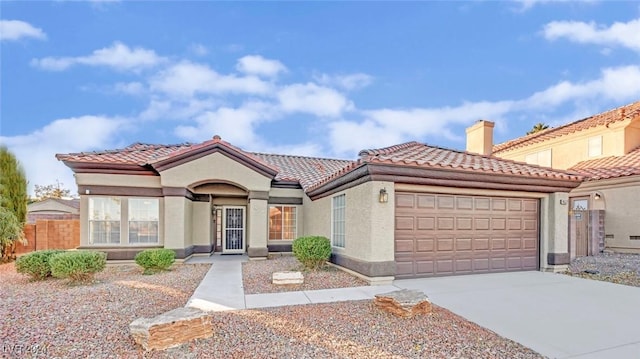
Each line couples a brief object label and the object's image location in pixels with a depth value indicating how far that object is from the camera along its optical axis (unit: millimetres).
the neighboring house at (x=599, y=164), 14609
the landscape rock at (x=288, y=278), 8742
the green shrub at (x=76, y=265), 8578
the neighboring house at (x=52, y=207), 28094
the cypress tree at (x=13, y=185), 15820
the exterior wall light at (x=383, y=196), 8695
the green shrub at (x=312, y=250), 10336
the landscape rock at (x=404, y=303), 5992
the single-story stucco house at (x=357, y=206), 9203
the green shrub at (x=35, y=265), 9266
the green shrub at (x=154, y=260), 10508
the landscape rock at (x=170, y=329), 4734
